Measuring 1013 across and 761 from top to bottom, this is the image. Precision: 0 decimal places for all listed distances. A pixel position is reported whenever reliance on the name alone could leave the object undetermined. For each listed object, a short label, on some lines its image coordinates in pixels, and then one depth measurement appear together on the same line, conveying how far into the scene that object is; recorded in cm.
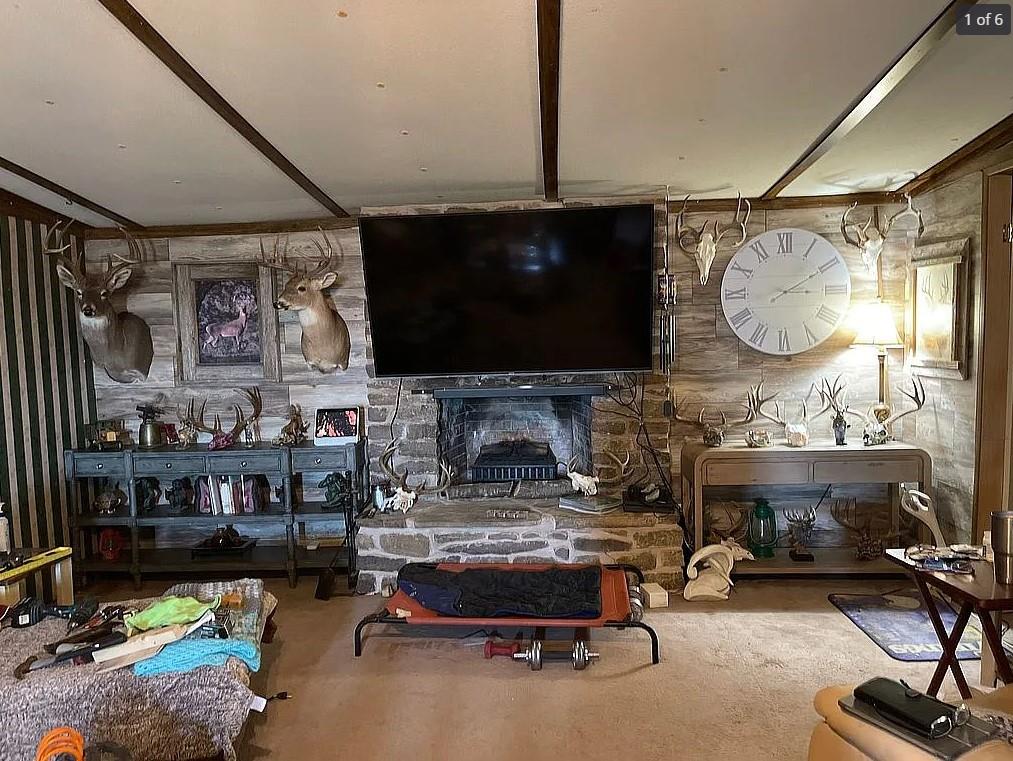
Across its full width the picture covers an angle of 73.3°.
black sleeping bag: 328
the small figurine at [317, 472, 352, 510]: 451
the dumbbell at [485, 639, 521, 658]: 327
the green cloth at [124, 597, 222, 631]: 271
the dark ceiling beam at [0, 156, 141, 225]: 336
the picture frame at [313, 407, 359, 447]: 450
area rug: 320
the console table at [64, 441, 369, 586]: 432
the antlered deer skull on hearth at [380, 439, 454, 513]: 449
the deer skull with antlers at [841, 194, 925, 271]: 432
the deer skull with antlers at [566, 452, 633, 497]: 436
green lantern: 436
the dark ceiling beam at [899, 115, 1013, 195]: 325
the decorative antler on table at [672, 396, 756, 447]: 451
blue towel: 238
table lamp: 417
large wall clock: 442
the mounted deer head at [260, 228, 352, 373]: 440
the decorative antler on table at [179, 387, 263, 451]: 468
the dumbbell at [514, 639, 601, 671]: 315
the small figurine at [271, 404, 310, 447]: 457
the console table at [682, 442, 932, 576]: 398
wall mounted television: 405
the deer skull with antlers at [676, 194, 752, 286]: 435
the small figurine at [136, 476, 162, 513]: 460
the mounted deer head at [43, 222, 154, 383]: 423
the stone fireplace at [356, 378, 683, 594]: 405
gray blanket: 223
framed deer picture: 473
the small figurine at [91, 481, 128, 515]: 449
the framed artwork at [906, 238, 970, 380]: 371
